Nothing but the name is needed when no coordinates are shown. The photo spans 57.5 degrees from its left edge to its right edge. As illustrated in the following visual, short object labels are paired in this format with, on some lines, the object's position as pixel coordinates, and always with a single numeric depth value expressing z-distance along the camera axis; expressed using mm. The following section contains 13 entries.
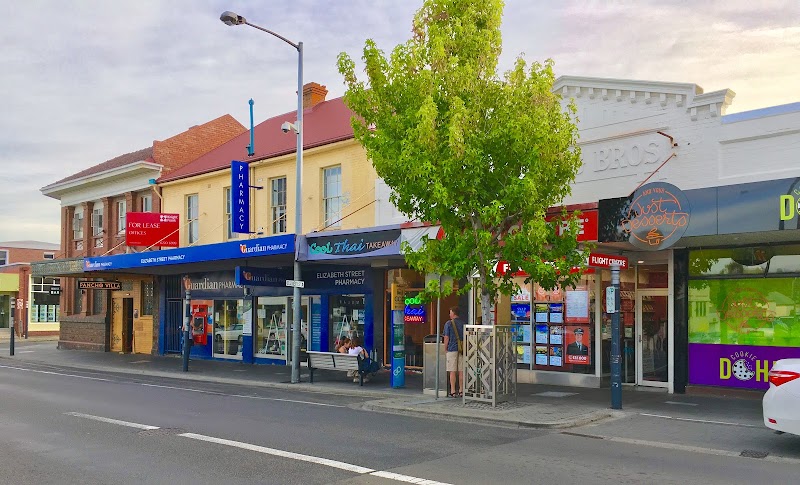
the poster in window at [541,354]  17359
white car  8812
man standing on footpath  14602
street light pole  18562
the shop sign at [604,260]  14125
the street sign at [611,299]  12812
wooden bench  17422
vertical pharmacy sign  24000
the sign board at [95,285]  30203
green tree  12734
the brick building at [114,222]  30938
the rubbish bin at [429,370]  15406
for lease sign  26897
